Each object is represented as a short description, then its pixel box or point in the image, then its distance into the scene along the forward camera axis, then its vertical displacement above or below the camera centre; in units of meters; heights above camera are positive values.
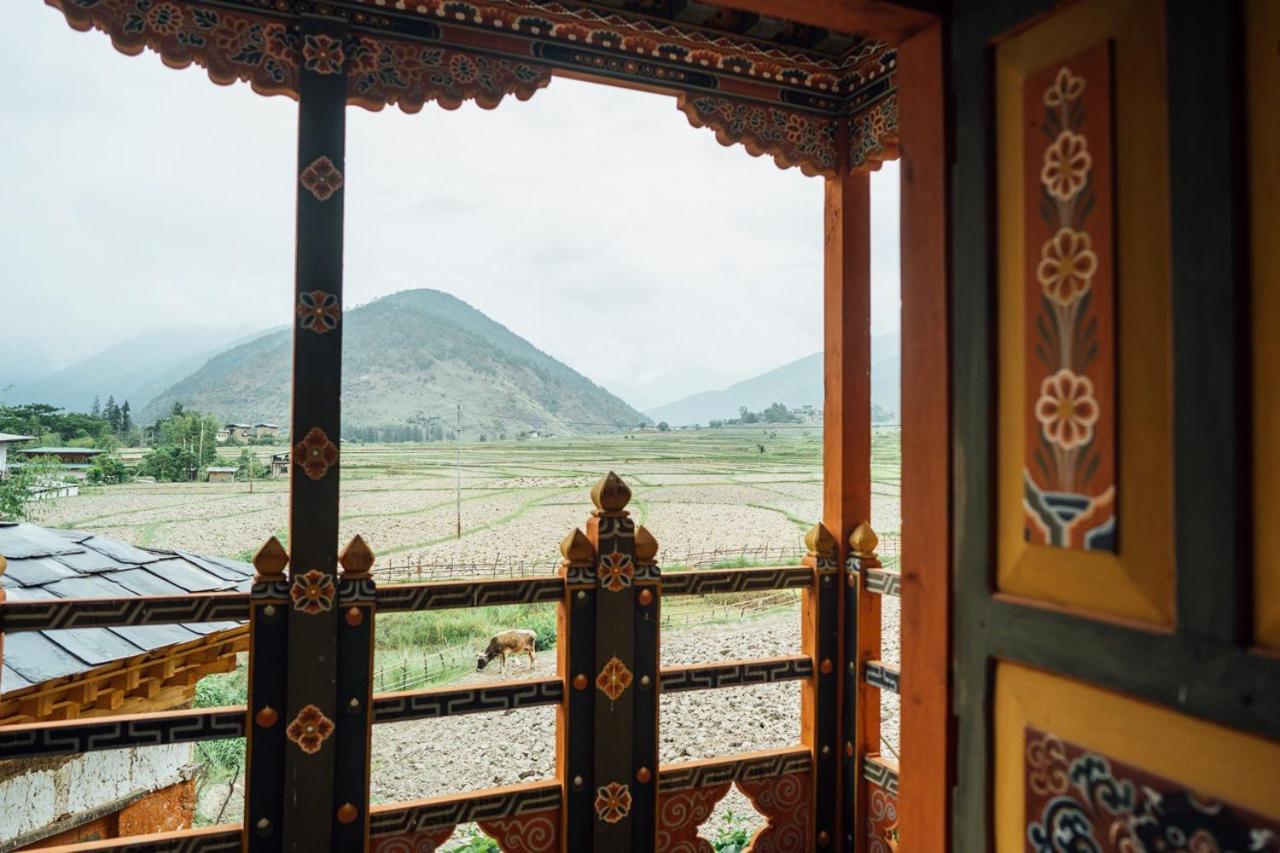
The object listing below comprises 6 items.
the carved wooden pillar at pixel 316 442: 2.33 +0.03
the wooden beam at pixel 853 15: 1.24 +0.73
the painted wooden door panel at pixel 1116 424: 0.81 +0.04
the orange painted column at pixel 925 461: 1.18 -0.01
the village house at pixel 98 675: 2.54 -0.79
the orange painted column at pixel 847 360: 3.11 +0.38
